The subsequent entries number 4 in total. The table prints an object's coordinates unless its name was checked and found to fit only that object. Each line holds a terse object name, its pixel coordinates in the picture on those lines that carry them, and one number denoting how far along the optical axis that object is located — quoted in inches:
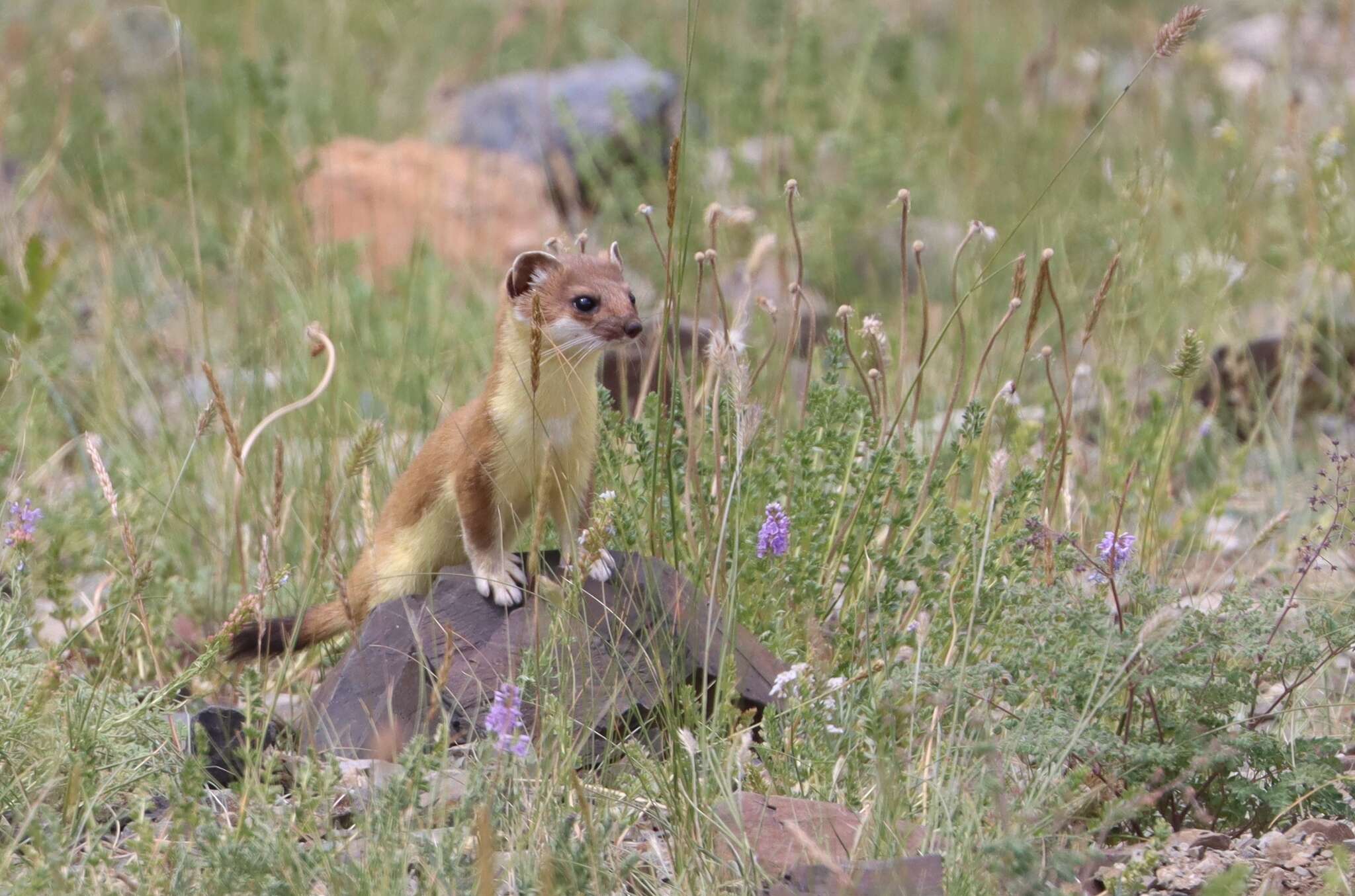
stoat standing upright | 254.4
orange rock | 571.8
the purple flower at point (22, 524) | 237.8
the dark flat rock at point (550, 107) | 650.2
